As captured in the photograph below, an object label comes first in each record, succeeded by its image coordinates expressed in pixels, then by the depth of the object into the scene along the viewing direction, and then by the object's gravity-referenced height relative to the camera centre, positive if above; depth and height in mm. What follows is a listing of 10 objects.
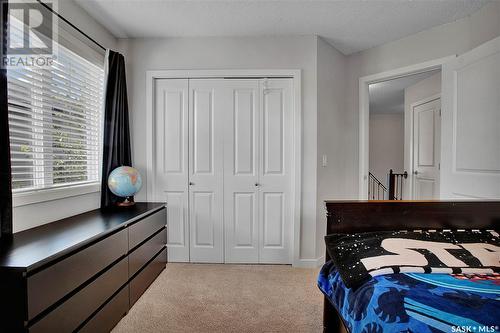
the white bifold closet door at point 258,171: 2971 -108
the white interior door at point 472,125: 2148 +316
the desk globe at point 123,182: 2469 -191
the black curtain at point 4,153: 1515 +45
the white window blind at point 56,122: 1748 +301
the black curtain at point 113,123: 2551 +373
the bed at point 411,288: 896 -493
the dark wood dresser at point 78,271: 1164 -612
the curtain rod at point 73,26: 1936 +1114
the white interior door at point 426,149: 3977 +193
